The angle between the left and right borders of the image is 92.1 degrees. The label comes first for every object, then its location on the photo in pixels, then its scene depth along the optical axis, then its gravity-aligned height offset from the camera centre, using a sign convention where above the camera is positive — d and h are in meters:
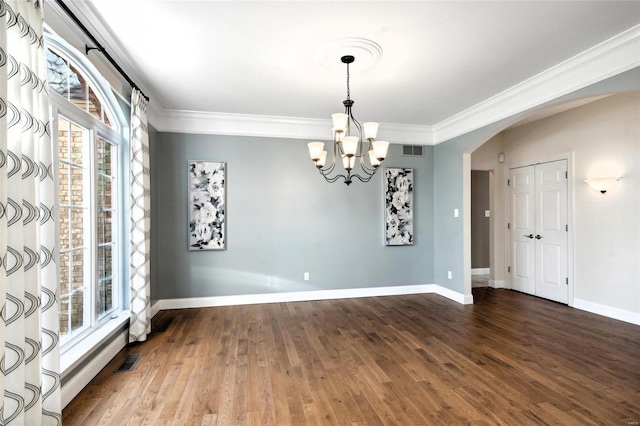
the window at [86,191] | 2.38 +0.22
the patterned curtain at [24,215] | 1.34 +0.01
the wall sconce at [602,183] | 3.91 +0.33
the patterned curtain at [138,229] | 3.17 -0.15
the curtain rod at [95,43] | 1.99 +1.32
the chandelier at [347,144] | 2.71 +0.63
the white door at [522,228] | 5.09 -0.30
